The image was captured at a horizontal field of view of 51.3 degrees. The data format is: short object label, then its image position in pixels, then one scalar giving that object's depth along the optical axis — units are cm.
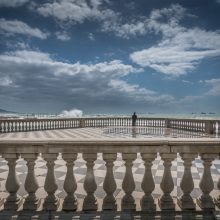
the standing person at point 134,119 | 2602
